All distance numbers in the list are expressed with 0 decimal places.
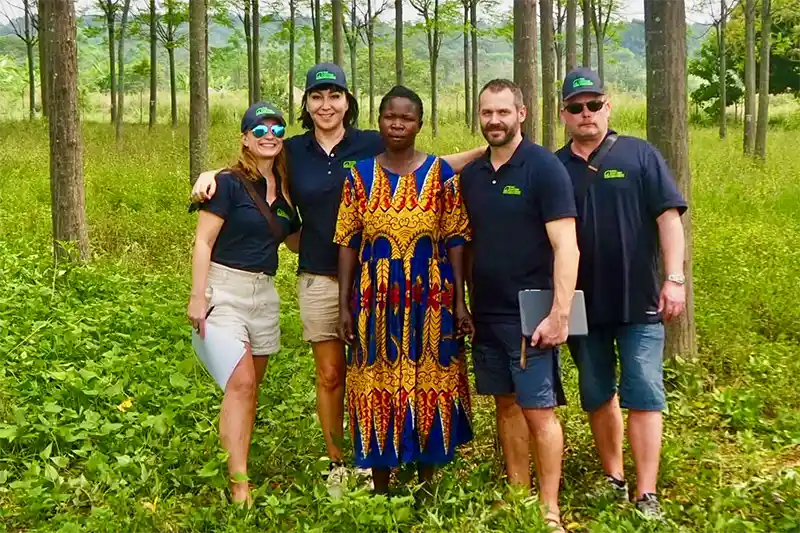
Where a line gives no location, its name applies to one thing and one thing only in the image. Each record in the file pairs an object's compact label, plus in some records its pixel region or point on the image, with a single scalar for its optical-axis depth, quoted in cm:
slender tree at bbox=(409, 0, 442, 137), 2383
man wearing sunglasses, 362
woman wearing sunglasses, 372
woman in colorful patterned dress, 360
